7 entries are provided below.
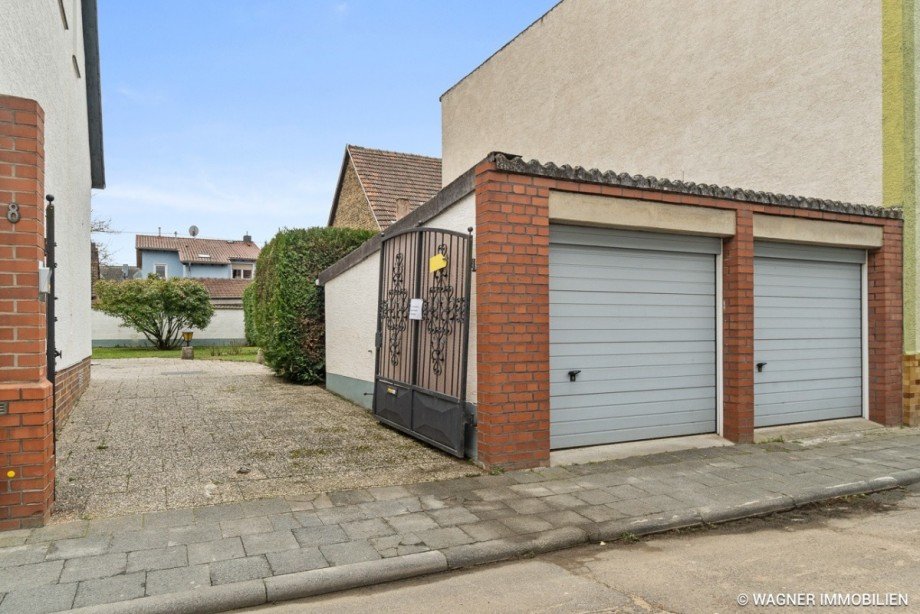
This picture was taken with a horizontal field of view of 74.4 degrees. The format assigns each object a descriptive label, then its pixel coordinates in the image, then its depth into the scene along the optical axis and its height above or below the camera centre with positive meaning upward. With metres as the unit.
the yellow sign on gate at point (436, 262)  6.75 +0.57
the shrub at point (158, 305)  25.19 +0.29
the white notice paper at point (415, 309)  7.31 +0.05
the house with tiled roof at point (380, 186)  18.49 +4.25
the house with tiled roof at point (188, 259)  47.75 +4.24
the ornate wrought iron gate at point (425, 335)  6.48 -0.26
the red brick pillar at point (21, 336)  4.33 -0.18
